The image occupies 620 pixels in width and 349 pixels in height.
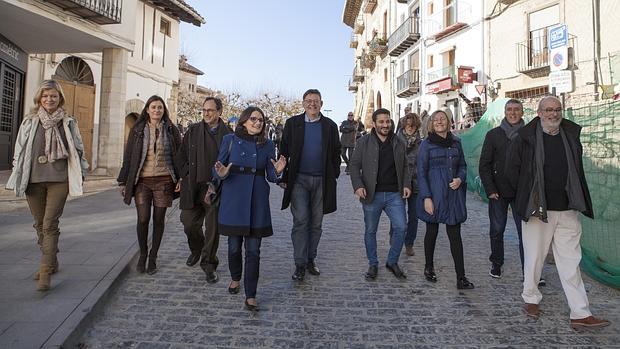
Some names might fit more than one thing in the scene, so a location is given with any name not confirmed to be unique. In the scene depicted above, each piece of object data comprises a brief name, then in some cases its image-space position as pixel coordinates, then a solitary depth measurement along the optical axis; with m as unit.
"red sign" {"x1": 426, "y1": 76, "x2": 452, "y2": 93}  25.17
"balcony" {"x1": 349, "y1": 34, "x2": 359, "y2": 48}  51.34
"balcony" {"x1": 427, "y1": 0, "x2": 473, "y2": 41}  24.62
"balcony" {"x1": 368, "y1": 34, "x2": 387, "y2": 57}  35.91
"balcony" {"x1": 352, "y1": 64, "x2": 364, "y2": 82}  47.39
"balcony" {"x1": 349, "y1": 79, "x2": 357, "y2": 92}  52.65
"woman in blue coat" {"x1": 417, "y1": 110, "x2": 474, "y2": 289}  4.76
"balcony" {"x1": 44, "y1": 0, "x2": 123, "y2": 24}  10.58
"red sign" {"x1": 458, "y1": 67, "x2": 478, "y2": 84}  23.52
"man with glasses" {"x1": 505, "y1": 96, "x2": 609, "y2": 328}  3.78
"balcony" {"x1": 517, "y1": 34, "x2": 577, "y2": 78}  19.95
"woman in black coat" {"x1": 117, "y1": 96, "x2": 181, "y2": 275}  4.94
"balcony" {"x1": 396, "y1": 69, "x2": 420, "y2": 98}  29.88
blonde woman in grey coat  4.16
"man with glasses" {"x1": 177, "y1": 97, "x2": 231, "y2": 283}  5.01
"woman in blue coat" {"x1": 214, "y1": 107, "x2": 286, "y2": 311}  4.01
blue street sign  10.25
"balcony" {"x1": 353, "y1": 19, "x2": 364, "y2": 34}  46.03
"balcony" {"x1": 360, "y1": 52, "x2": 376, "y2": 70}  40.34
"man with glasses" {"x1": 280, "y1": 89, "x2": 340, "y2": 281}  4.92
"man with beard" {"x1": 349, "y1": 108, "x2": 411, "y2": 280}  5.07
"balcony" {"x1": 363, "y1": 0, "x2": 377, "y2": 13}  39.71
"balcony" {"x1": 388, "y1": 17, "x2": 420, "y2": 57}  29.69
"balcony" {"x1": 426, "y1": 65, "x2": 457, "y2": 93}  25.15
